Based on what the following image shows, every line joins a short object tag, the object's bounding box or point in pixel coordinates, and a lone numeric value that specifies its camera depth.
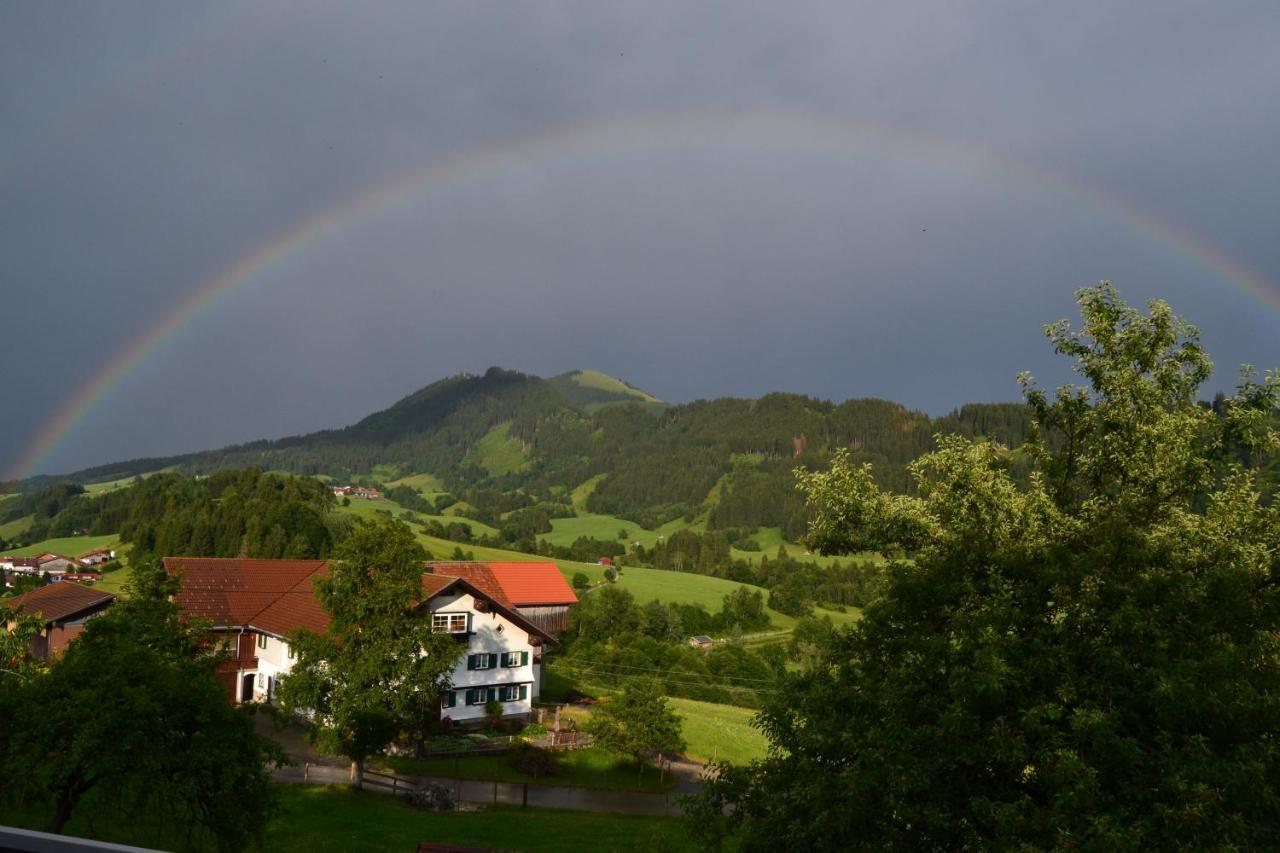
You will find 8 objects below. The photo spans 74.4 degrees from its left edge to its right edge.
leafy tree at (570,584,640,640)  97.88
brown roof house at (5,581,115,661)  49.84
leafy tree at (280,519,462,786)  33.34
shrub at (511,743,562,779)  41.56
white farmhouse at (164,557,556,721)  49.94
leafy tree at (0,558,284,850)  16.11
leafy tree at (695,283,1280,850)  10.90
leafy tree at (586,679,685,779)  42.25
